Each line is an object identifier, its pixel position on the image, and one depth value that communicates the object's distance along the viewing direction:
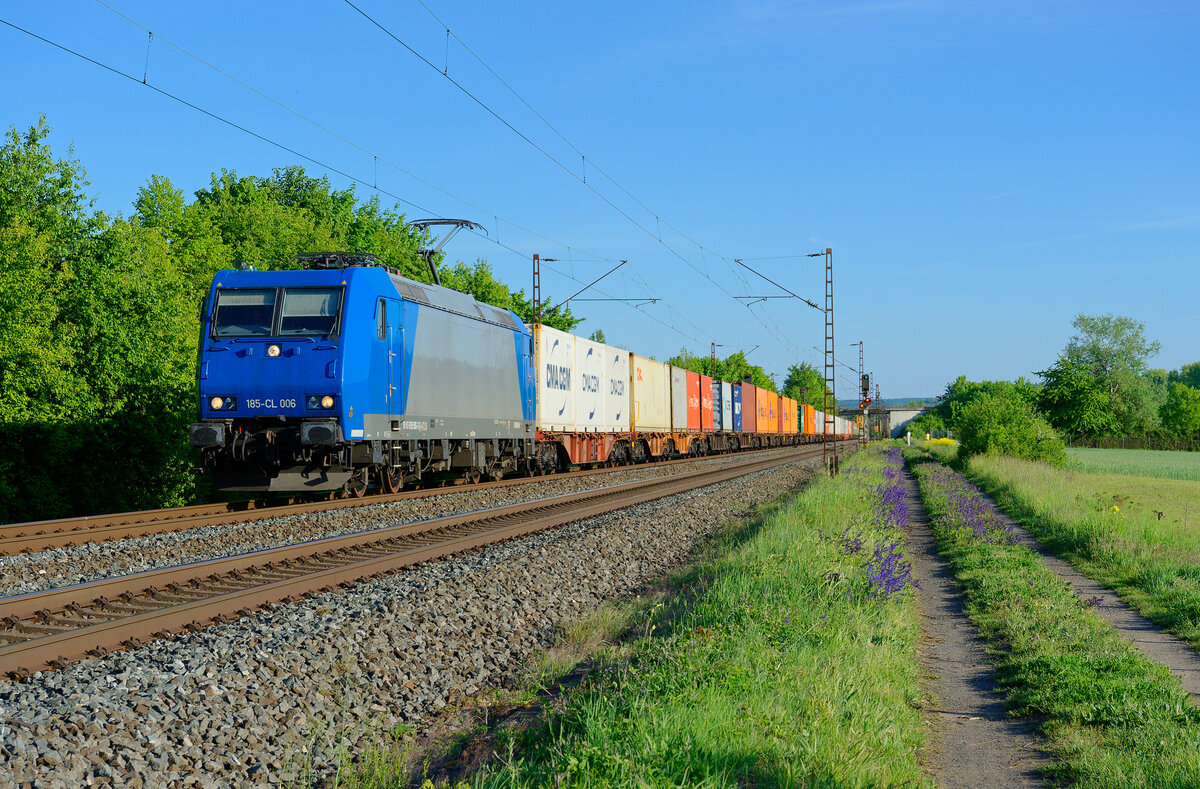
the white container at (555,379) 26.44
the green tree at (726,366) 105.12
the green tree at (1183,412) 118.31
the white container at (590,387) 29.62
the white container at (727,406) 50.38
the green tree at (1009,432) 37.34
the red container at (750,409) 55.78
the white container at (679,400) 41.06
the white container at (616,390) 32.66
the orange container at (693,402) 43.31
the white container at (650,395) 35.53
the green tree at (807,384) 145.12
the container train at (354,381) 15.15
